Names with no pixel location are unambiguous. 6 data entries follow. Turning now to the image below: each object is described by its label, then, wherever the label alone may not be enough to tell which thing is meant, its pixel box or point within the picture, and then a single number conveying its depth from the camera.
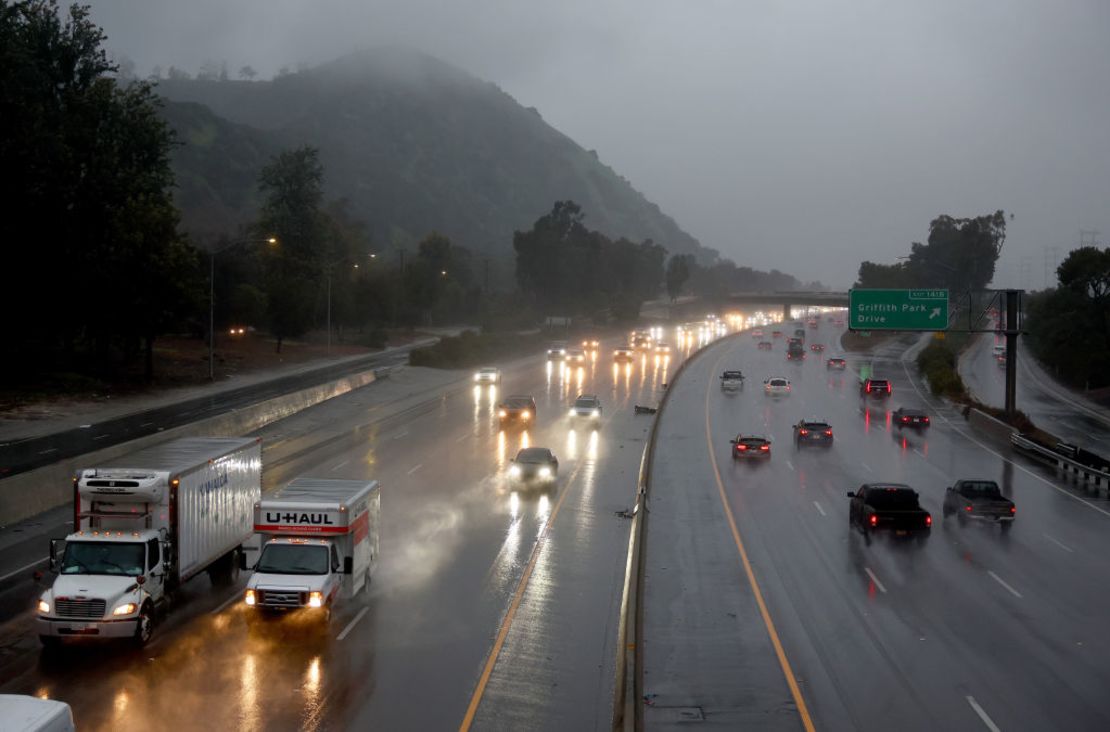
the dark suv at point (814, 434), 50.06
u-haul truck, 19.28
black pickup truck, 29.62
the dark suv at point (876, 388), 77.56
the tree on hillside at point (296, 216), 111.00
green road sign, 51.62
